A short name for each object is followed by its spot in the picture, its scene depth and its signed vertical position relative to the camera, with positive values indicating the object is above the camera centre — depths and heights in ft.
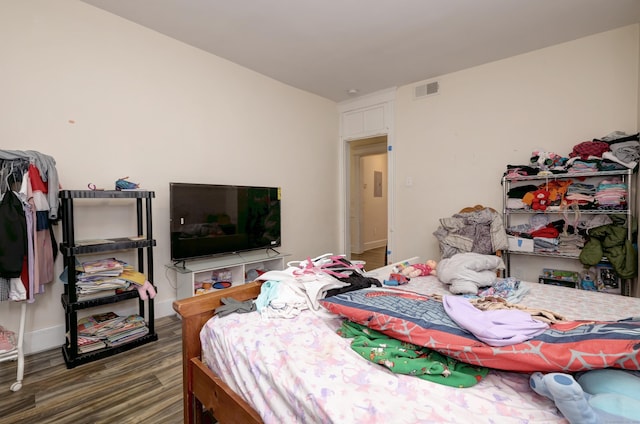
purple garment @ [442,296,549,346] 3.00 -1.27
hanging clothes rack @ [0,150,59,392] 6.03 +0.47
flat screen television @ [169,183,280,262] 9.14 -0.43
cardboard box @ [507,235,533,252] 9.64 -1.30
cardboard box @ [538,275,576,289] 9.47 -2.49
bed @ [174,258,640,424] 2.58 -1.74
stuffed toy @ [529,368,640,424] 2.17 -1.48
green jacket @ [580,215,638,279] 8.10 -1.26
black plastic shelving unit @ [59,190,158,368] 6.80 -1.38
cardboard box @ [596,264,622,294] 8.58 -2.21
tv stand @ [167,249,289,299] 9.23 -2.11
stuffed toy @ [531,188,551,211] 9.38 +0.11
